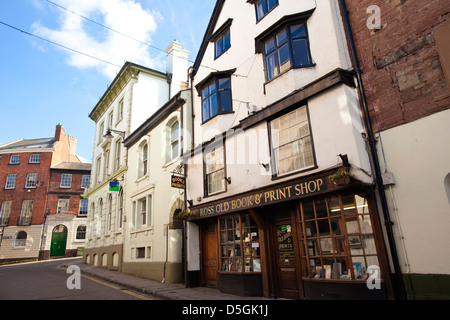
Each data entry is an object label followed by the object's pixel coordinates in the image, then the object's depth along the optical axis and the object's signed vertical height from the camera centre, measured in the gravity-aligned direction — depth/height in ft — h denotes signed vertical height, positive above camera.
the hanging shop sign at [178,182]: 40.67 +9.54
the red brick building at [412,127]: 19.97 +8.23
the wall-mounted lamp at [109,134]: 65.57 +26.55
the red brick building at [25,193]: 113.19 +26.90
